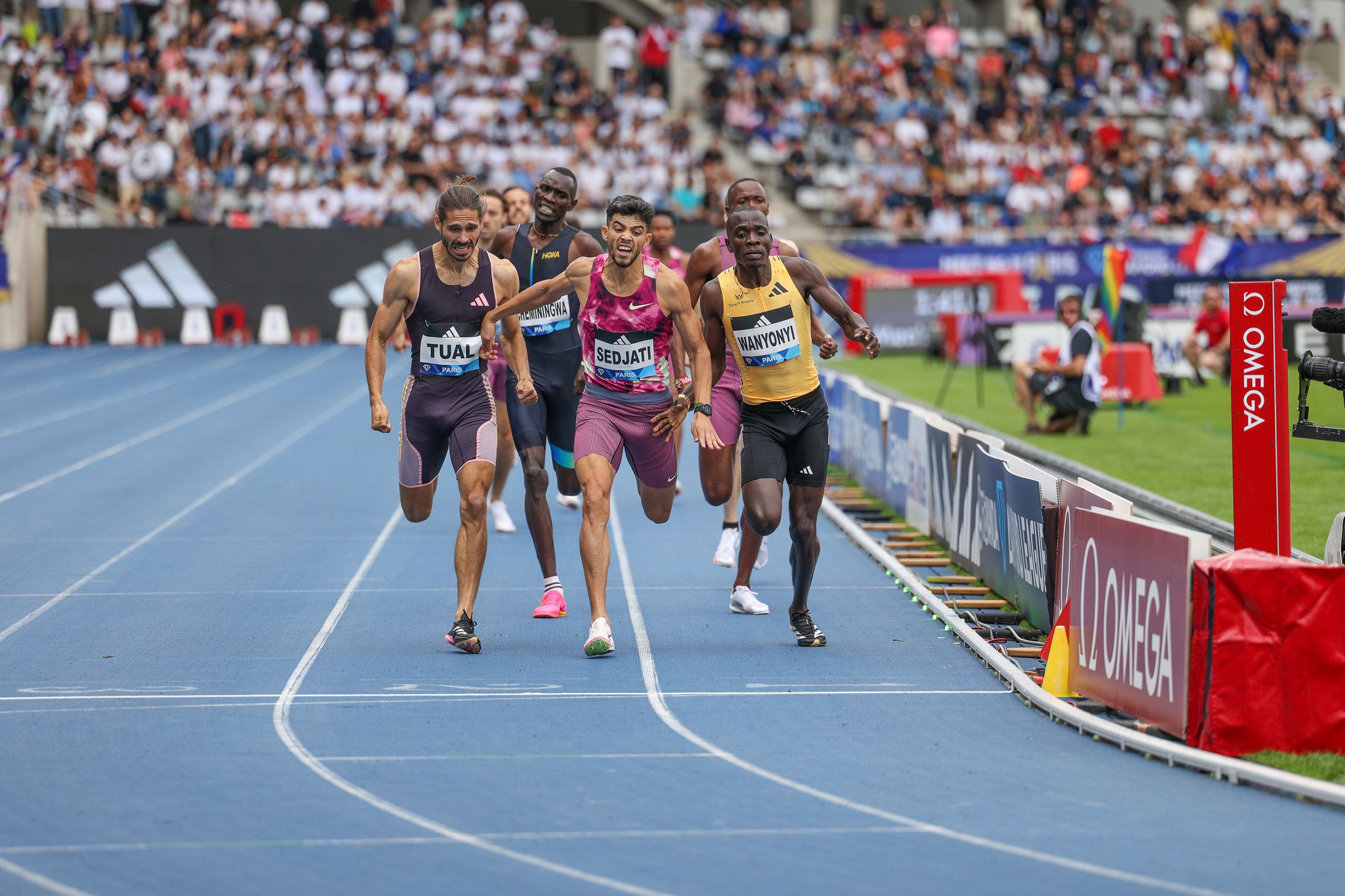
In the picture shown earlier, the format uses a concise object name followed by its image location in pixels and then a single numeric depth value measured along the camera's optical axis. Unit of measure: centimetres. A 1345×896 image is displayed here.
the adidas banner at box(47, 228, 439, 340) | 6075
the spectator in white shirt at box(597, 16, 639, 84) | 7194
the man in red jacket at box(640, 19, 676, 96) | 7269
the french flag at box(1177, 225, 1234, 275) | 6406
